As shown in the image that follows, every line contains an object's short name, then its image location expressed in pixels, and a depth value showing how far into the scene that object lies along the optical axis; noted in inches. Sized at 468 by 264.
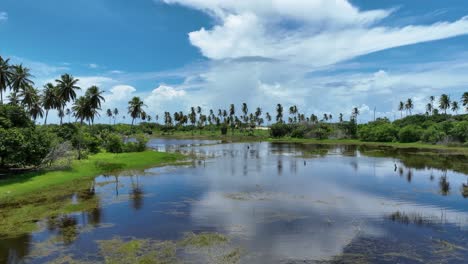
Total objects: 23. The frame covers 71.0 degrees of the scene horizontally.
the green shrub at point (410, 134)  4552.2
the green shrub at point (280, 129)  6397.6
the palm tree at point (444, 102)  5477.4
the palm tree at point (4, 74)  2225.5
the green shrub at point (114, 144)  2987.2
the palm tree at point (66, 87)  2711.6
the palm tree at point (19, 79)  2546.8
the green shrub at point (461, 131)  3846.0
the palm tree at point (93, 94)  2908.5
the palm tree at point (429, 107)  6496.1
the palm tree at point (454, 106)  5727.4
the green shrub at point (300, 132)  6122.1
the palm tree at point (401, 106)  6717.5
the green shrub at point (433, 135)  4116.6
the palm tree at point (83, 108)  2913.4
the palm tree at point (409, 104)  6417.3
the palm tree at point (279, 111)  7071.9
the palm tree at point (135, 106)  3818.9
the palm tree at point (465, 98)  4357.3
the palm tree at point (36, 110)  3125.0
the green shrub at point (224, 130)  7342.5
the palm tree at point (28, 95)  2798.0
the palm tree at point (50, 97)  2883.9
